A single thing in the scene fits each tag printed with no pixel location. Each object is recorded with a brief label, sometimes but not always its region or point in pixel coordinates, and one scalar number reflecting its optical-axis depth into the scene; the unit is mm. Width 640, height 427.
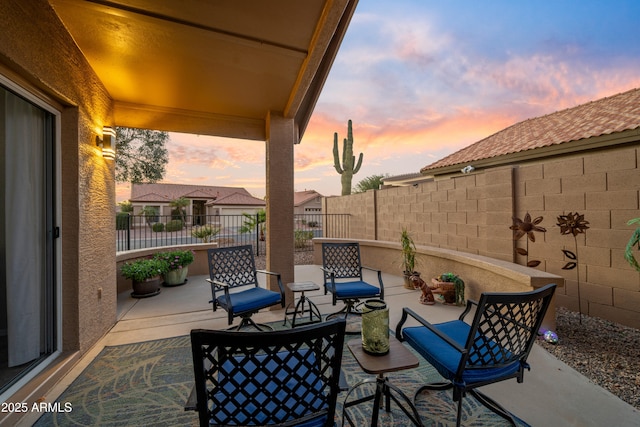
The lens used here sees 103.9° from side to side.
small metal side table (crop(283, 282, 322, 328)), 3039
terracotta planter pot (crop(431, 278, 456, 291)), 3742
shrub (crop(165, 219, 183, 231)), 15270
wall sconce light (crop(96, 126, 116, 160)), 2812
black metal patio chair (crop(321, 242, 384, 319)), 3312
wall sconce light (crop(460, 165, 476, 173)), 5902
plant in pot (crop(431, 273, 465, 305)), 3750
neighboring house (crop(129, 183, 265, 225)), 21578
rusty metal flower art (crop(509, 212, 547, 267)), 3182
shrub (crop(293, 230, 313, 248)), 8914
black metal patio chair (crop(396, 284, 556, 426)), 1336
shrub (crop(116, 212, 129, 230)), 5727
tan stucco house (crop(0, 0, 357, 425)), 1850
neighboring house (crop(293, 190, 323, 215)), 27756
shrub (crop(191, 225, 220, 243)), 8328
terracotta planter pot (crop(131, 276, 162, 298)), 4163
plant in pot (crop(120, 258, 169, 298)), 4102
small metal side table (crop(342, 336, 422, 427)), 1330
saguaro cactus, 13016
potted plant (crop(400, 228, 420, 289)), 4480
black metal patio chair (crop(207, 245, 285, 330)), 2633
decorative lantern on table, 1423
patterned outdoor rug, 1617
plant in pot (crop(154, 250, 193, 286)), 4727
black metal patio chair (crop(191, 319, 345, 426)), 866
